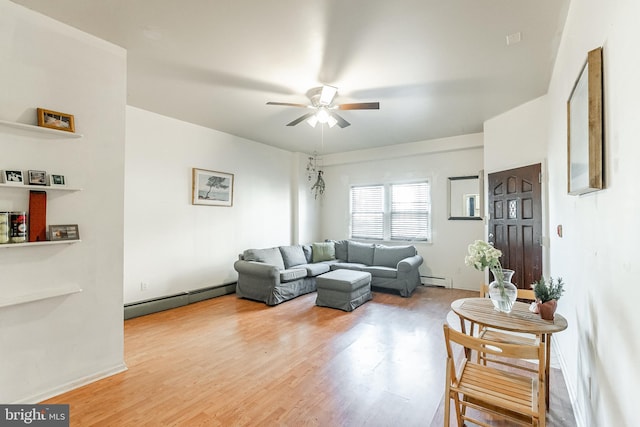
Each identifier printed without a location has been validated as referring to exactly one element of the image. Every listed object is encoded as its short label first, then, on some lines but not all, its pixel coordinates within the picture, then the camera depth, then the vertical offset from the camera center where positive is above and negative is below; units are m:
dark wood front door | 3.90 -0.04
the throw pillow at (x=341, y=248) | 6.57 -0.69
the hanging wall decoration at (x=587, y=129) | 1.46 +0.49
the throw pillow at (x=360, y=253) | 6.17 -0.74
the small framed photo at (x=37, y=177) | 2.21 +0.28
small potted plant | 1.96 -0.53
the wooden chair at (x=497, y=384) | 1.50 -0.97
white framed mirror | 5.59 +0.38
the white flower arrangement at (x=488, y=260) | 2.11 -0.30
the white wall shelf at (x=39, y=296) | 2.10 -0.59
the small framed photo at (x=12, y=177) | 2.10 +0.26
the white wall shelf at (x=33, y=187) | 2.10 +0.20
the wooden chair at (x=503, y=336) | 2.45 -0.98
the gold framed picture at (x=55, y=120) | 2.26 +0.73
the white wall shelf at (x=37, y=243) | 2.06 -0.21
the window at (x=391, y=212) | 6.24 +0.11
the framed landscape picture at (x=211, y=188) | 4.97 +0.49
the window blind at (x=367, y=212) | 6.79 +0.11
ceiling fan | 3.36 +1.30
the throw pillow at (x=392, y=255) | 5.80 -0.73
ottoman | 4.45 -1.11
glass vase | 2.12 -0.53
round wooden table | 1.84 -0.66
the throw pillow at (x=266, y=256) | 5.11 -0.69
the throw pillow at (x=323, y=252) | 6.24 -0.73
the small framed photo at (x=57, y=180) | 2.31 +0.27
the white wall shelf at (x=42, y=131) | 2.12 +0.63
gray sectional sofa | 4.77 -0.91
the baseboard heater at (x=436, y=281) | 5.85 -1.26
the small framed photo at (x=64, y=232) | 2.31 -0.13
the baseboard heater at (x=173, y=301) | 4.04 -1.26
